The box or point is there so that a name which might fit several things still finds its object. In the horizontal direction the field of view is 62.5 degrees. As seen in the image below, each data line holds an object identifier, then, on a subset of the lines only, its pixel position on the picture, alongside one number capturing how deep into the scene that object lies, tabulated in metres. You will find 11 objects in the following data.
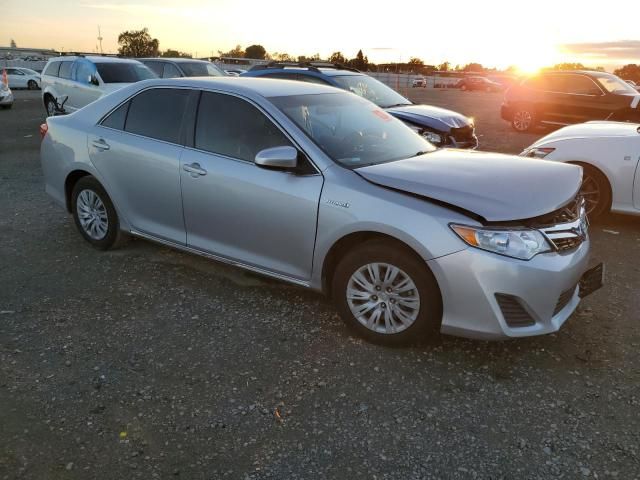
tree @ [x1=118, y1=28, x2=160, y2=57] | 99.62
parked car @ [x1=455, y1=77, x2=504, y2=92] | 46.94
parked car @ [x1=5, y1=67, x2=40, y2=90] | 31.67
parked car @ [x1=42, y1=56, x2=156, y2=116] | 12.28
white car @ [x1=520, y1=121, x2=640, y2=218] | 5.69
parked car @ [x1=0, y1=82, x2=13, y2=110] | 17.67
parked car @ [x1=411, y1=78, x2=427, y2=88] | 51.24
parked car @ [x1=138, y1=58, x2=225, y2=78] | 13.99
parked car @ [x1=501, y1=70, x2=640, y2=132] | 12.40
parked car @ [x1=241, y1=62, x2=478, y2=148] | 8.34
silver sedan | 3.04
